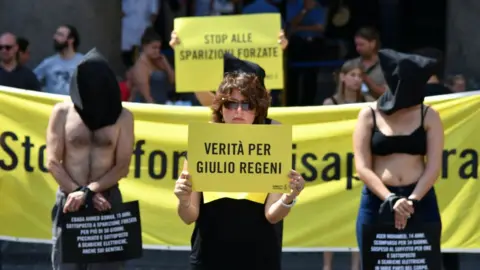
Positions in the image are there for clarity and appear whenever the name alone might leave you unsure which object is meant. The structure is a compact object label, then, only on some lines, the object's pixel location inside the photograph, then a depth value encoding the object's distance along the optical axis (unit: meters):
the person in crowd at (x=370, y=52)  10.26
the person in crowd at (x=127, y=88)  11.12
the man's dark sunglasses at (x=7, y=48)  11.23
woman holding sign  5.78
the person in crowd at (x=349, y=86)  9.65
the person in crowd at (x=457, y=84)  10.59
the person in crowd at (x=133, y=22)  14.45
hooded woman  7.27
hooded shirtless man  7.26
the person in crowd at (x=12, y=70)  10.79
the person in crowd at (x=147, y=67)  11.02
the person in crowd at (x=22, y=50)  11.39
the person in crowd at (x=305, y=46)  13.94
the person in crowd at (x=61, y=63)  11.22
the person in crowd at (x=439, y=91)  9.28
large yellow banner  9.05
